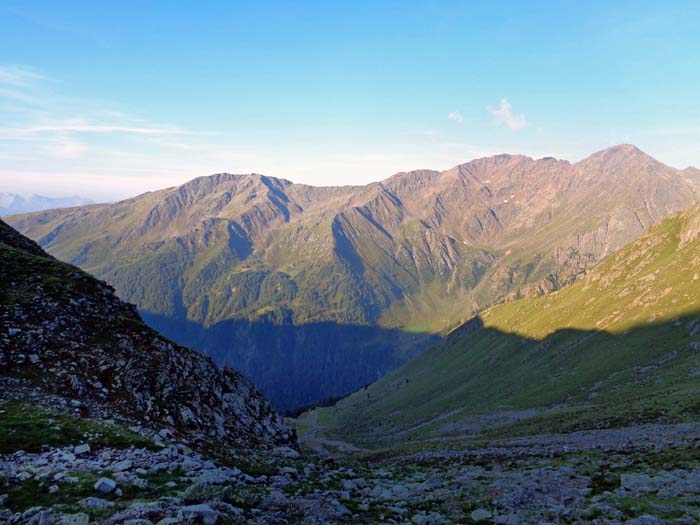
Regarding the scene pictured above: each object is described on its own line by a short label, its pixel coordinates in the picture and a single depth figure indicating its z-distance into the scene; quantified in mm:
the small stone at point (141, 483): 18503
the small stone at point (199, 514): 14156
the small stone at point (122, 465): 20656
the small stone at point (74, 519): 13602
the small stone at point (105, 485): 17391
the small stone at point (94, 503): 15477
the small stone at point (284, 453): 39681
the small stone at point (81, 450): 22469
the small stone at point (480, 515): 20056
